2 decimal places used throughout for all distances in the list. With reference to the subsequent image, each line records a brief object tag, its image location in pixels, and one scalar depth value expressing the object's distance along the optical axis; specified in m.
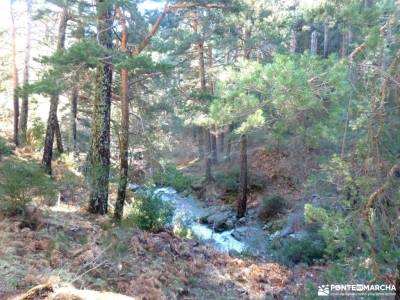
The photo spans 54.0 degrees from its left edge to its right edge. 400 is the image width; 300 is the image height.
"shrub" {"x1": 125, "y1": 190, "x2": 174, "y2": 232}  9.54
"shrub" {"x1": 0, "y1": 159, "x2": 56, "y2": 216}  6.55
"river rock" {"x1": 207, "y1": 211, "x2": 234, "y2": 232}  14.87
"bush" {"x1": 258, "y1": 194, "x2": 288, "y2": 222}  15.21
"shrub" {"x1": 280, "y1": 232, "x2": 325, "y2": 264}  9.94
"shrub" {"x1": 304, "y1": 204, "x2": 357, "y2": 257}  4.43
